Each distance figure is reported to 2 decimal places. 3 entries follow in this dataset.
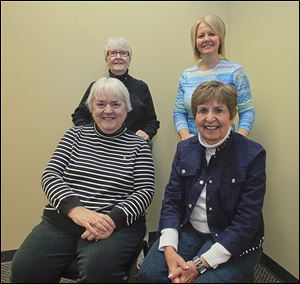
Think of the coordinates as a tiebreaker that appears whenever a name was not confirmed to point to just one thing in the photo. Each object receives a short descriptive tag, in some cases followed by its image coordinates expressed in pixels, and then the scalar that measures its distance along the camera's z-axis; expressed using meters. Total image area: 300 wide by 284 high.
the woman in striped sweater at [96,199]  1.24
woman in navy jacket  1.19
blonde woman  1.65
